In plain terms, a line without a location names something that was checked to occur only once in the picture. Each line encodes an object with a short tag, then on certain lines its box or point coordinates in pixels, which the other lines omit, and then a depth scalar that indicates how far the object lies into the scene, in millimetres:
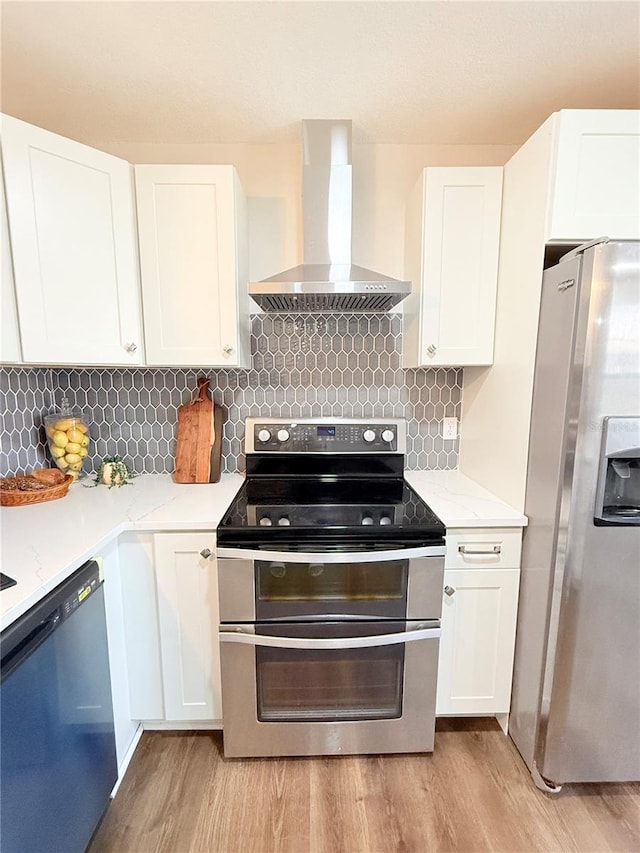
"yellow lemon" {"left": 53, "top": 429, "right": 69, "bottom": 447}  1726
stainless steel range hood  1547
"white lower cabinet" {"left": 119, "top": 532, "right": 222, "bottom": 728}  1365
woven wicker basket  1450
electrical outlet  2000
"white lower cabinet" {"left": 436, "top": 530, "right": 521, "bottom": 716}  1412
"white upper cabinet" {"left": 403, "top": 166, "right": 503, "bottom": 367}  1540
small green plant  1765
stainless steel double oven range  1299
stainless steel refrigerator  1105
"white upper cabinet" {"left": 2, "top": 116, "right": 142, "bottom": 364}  1295
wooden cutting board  1827
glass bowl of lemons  1733
